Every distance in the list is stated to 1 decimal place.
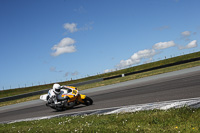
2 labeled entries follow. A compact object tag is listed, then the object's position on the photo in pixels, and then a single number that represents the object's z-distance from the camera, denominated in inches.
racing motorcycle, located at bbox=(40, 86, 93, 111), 487.8
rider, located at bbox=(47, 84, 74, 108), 488.4
